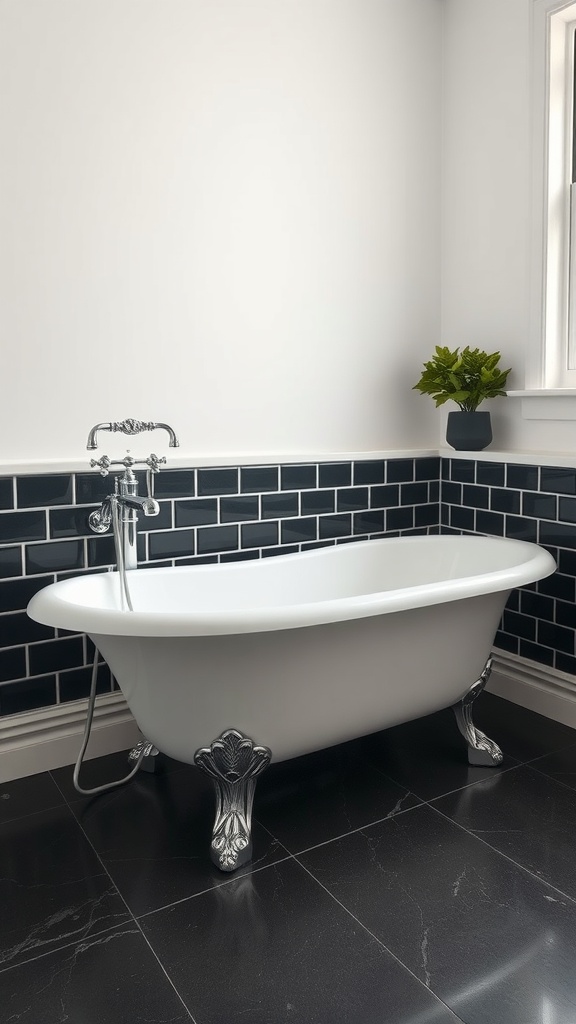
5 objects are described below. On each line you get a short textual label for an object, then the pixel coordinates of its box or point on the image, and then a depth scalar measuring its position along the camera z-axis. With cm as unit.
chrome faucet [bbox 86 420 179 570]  229
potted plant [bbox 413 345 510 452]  297
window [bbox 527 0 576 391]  279
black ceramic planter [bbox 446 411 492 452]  304
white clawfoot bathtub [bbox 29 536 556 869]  185
